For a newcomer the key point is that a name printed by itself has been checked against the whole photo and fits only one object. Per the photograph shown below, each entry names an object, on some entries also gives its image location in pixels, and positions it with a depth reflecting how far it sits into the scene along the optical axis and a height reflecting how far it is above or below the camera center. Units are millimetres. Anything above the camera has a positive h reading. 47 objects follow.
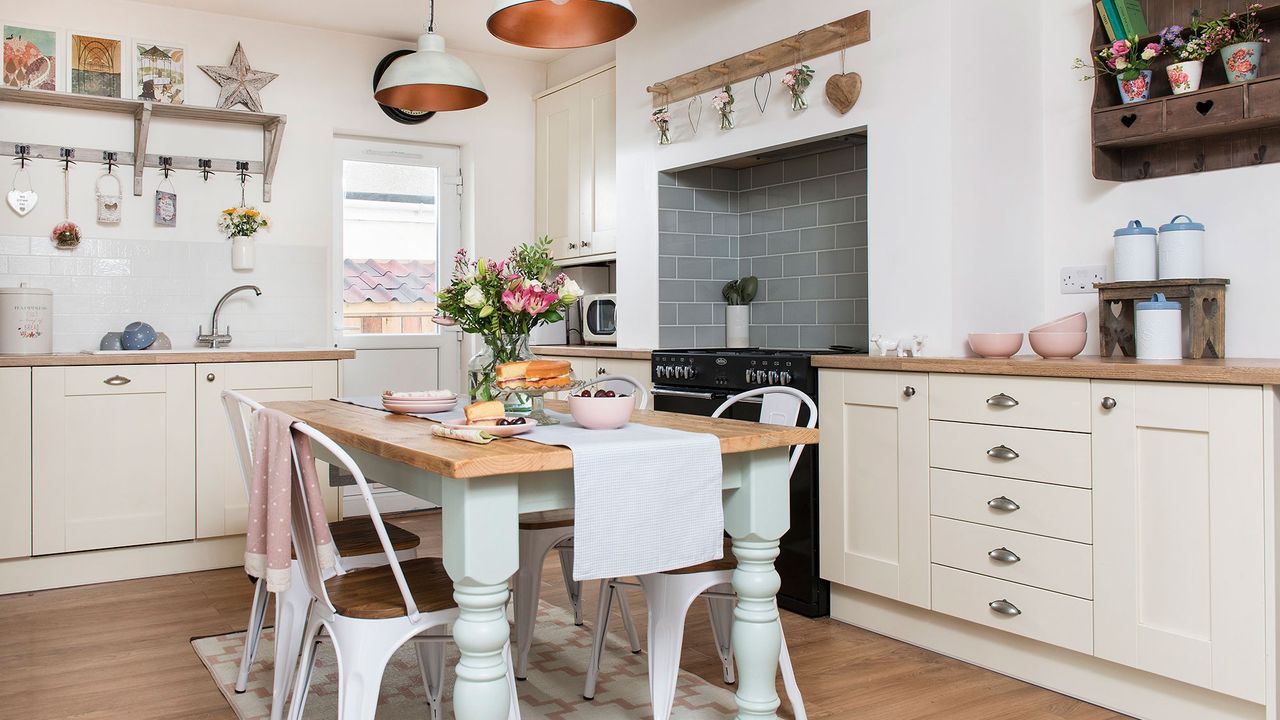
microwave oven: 5004 +224
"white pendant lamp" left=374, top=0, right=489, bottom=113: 3066 +898
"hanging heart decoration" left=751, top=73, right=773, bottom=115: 3867 +1092
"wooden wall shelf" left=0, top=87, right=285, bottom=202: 4555 +1221
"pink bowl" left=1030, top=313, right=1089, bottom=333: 2963 +110
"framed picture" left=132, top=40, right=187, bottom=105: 4828 +1452
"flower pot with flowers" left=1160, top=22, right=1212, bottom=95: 2838 +889
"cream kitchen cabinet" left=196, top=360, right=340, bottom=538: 4254 -342
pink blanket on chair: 1934 -268
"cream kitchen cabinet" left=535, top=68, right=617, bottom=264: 5184 +1093
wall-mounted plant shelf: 2730 +701
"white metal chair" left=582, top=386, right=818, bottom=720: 2312 -599
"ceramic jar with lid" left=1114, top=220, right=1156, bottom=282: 2953 +327
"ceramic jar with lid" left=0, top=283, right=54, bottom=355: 4121 +185
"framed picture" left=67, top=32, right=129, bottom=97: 4688 +1451
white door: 5473 +594
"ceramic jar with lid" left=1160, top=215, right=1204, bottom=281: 2873 +330
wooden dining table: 1807 -286
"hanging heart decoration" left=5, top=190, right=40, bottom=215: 4543 +764
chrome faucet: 4902 +134
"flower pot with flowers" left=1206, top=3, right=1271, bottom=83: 2746 +908
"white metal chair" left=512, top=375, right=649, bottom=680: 2773 -560
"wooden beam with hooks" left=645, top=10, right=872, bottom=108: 3490 +1196
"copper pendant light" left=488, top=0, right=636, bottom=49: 2412 +858
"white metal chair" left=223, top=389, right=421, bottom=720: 2404 -522
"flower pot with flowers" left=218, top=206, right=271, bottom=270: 5016 +683
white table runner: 1905 -281
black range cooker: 3434 -172
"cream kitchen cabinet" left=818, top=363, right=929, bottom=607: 3098 -405
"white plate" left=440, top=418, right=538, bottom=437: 2049 -141
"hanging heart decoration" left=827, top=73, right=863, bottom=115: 3469 +971
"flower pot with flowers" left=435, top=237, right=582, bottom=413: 2377 +149
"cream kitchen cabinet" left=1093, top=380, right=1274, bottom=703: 2277 -421
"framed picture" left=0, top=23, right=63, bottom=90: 4562 +1444
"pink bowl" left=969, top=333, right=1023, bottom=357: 3010 +53
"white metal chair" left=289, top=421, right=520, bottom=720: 1960 -515
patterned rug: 2613 -928
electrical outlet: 3256 +279
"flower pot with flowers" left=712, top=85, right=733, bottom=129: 4012 +1061
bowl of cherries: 2223 -108
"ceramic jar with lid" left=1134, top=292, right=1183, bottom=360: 2773 +90
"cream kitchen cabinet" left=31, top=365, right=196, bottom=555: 3955 -389
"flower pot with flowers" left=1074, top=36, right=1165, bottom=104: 2938 +907
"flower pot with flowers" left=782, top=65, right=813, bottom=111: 3635 +1047
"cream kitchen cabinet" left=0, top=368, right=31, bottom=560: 3875 -398
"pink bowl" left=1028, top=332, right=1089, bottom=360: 2941 +49
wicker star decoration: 5000 +1453
